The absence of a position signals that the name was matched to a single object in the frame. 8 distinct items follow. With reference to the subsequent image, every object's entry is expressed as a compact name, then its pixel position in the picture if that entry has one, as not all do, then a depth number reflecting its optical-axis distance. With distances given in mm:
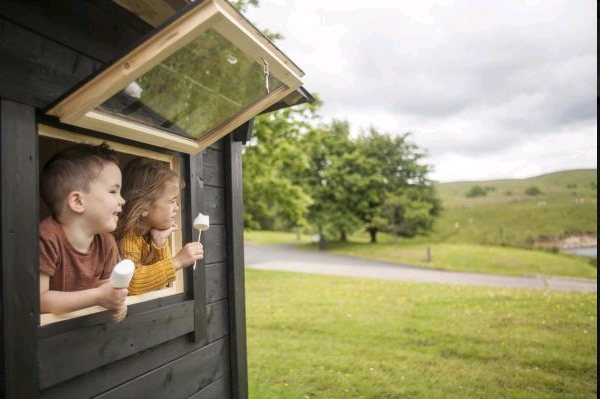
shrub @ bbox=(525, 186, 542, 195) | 45781
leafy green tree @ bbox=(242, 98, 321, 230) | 13641
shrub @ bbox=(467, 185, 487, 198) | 58459
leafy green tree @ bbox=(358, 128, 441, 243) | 28141
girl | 2430
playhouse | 1732
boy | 1913
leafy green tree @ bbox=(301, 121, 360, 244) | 28656
